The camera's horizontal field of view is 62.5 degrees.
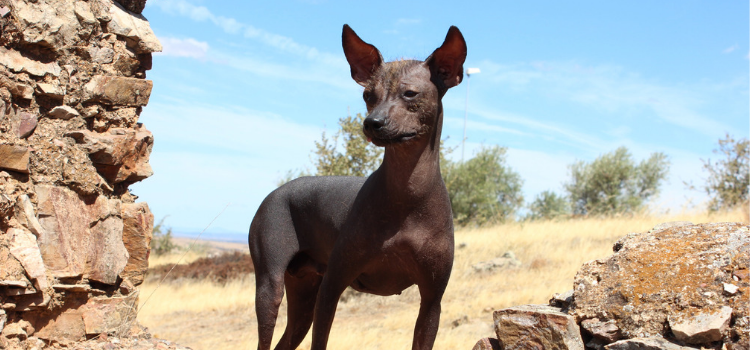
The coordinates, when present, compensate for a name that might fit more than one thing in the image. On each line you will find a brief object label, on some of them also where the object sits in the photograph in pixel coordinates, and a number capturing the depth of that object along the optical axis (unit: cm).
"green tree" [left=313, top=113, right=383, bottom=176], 1588
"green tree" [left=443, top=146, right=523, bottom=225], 2297
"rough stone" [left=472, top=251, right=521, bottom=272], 1204
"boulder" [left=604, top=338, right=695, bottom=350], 335
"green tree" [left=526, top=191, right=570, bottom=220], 2936
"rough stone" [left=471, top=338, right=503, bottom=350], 412
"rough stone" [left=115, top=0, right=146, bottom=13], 520
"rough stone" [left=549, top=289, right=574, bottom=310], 413
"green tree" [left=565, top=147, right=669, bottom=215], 2763
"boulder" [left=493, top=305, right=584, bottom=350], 375
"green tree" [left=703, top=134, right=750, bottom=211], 1861
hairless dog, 352
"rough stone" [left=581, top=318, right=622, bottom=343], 368
